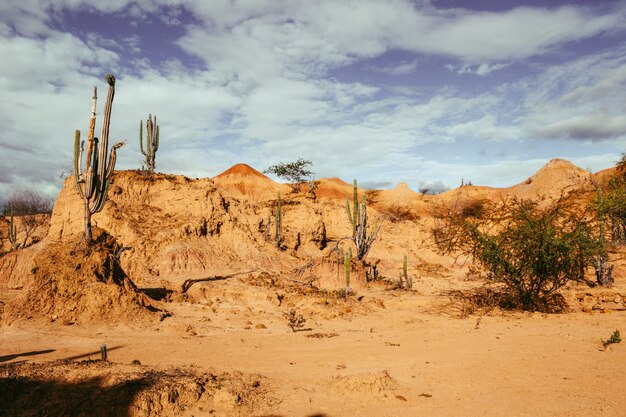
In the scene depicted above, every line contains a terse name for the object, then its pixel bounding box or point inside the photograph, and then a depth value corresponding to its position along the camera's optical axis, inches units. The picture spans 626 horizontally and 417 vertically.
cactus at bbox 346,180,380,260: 810.8
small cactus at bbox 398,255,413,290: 744.3
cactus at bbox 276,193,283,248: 1041.6
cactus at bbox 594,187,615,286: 681.6
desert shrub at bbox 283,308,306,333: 455.2
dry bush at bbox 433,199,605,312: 466.9
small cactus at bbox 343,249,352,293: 673.4
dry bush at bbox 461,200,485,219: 1755.7
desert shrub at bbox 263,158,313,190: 2124.8
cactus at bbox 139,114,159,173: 1007.6
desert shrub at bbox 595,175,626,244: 515.9
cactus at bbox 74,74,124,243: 493.2
